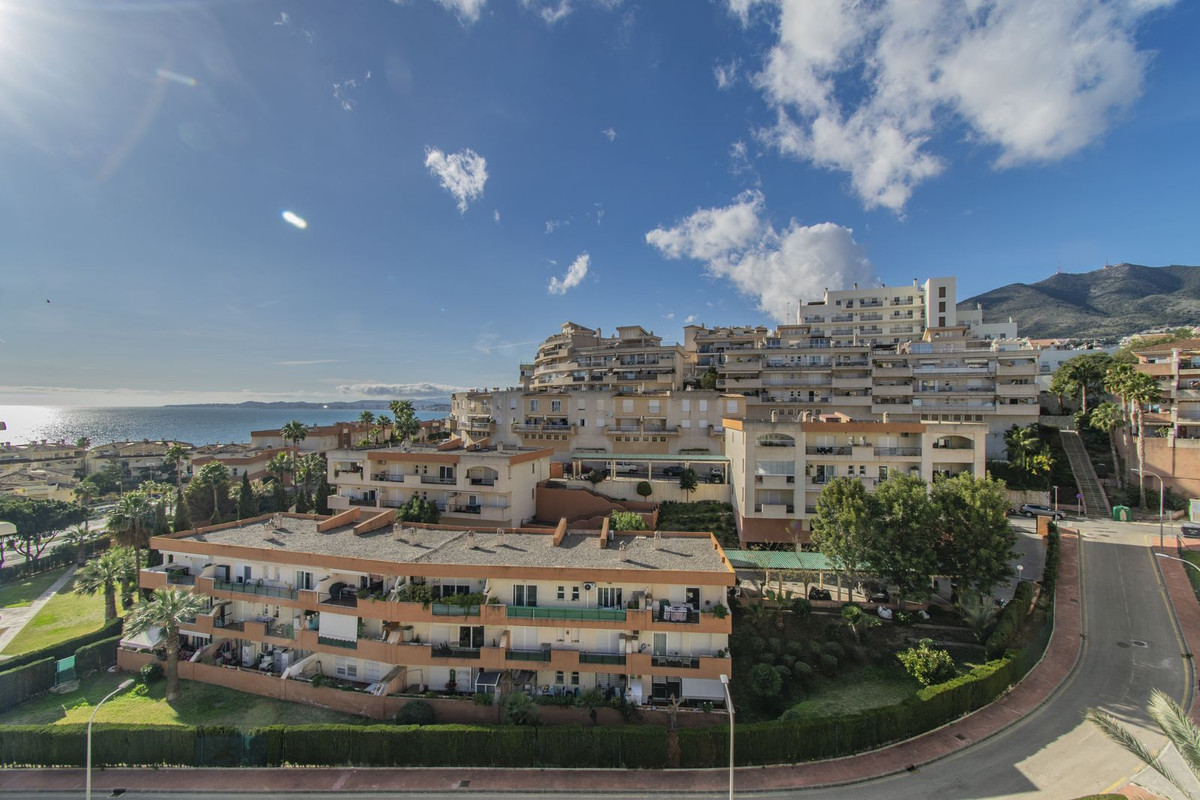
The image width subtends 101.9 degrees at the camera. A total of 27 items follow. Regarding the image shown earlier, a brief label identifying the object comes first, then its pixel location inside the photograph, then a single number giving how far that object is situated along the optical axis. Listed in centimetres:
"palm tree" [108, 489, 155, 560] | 4472
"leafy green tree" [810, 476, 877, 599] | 3016
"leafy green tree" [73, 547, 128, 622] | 3831
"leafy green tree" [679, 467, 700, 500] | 4806
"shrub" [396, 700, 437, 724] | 2389
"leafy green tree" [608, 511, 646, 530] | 3803
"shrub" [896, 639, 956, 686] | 2517
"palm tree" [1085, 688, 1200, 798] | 1322
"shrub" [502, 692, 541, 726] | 2319
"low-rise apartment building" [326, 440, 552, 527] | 4241
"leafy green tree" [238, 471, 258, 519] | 5831
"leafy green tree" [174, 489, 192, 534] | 5166
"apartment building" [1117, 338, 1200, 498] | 5062
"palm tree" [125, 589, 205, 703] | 2781
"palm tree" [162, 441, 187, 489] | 7875
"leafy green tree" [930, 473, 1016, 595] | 2919
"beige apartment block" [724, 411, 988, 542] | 4109
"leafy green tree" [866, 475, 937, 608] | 2969
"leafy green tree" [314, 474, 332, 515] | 5494
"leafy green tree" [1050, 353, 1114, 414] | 6519
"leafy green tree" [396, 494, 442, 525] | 4138
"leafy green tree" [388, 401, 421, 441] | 7919
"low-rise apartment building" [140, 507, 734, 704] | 2511
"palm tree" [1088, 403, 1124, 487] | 5569
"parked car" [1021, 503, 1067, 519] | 4977
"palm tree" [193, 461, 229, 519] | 6222
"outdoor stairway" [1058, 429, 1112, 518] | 5119
